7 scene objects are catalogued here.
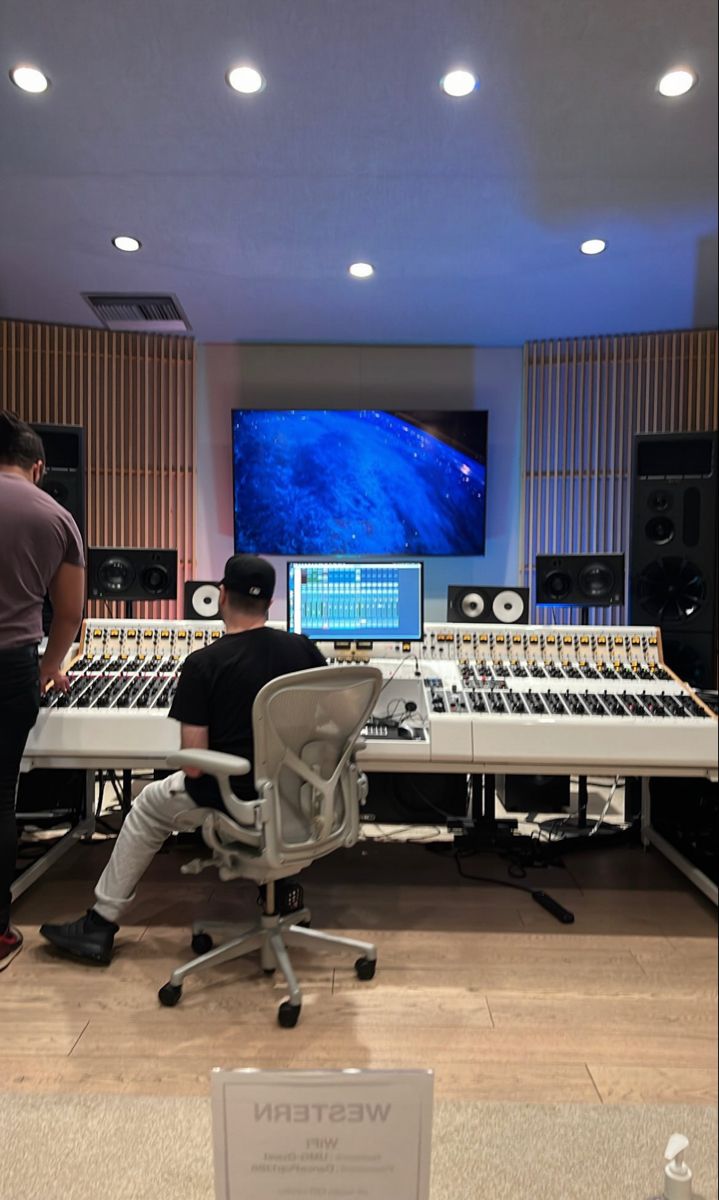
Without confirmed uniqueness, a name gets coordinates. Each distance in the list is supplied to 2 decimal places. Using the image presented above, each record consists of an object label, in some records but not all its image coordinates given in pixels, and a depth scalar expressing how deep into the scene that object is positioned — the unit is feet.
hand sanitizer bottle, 2.58
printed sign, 2.71
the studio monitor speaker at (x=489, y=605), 7.23
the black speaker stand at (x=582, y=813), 6.70
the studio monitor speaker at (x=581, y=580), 7.48
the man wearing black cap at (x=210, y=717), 3.75
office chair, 4.43
